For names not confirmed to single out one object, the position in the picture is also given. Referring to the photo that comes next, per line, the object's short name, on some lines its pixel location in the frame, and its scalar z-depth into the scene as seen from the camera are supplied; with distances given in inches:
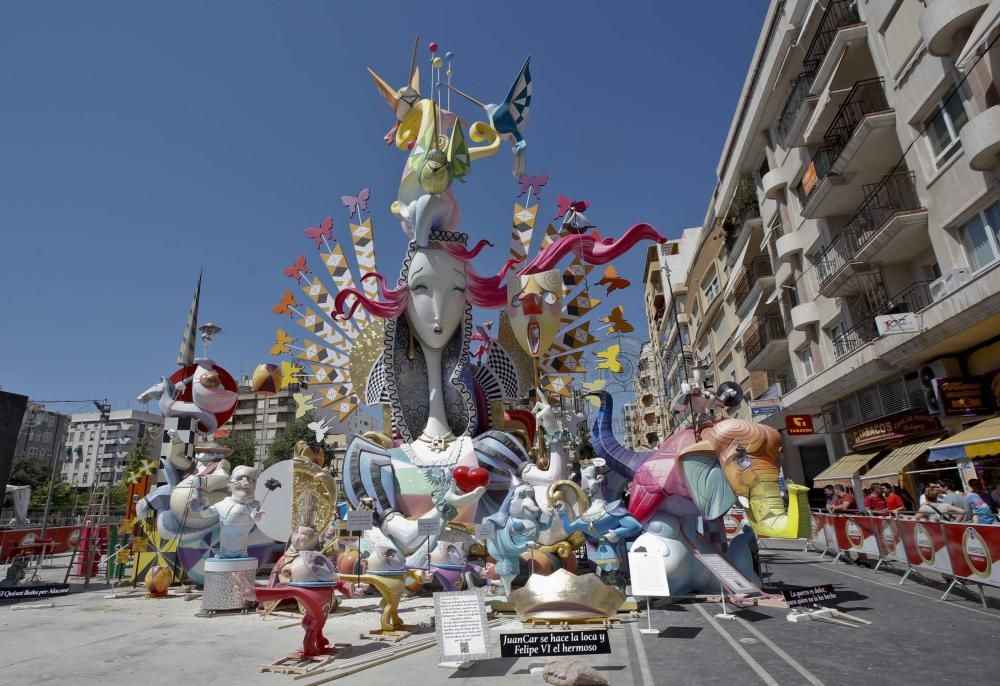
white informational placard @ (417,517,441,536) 277.7
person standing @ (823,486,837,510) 514.9
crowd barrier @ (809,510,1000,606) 255.1
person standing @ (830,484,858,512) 489.7
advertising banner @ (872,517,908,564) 352.1
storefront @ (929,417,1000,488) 388.2
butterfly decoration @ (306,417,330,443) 402.6
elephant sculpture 249.8
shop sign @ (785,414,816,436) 732.0
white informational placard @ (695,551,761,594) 244.5
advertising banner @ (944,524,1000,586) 248.4
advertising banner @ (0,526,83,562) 553.6
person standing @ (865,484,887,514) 450.9
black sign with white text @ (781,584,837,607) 239.8
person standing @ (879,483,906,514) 429.2
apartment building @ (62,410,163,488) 2588.6
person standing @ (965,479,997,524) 309.0
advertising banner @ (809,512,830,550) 499.8
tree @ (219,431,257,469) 1414.9
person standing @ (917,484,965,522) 302.8
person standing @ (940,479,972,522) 310.0
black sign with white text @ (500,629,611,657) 178.1
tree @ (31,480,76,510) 1628.9
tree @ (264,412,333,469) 1364.4
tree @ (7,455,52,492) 1616.6
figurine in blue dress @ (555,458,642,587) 277.0
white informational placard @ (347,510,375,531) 292.5
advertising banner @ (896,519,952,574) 293.1
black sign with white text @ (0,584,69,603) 338.0
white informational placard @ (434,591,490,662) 176.2
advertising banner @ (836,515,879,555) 394.9
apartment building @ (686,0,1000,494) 422.6
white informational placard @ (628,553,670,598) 230.1
